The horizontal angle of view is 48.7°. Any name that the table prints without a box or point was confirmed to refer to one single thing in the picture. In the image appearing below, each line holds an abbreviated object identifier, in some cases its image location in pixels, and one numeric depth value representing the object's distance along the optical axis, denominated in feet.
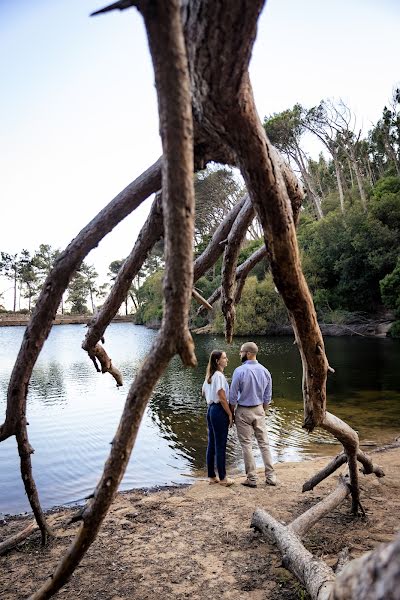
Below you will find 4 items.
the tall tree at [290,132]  137.59
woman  19.88
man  19.90
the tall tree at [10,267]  271.49
